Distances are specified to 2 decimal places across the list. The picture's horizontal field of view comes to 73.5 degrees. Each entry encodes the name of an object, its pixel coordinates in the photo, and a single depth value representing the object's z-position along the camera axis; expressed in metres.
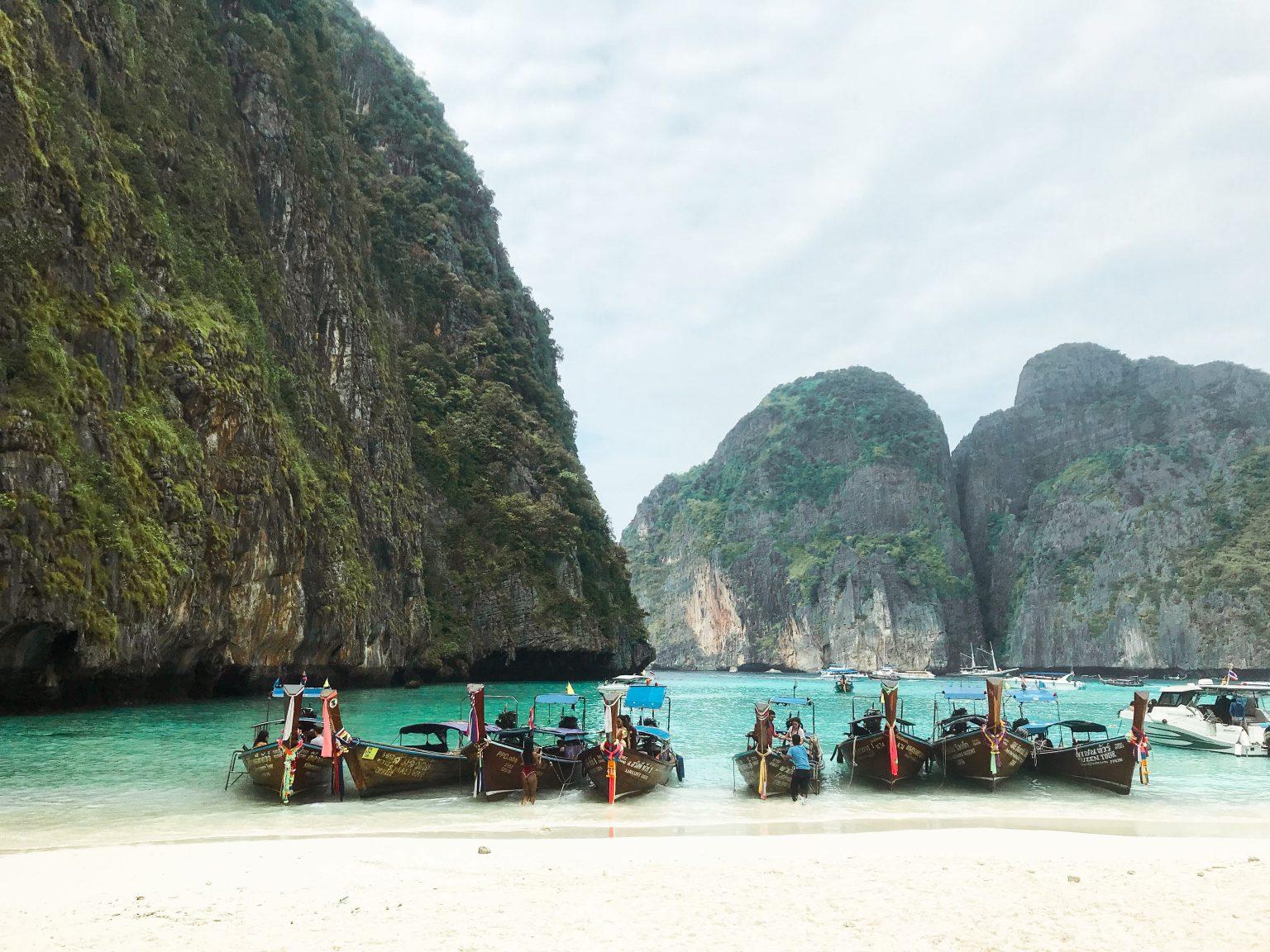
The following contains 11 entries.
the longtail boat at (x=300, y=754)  15.55
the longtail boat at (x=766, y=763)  17.67
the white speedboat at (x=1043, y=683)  71.38
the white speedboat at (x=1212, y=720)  27.34
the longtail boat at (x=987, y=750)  18.48
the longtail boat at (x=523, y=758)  16.62
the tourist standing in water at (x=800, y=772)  17.62
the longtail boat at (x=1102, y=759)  18.36
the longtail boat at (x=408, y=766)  16.16
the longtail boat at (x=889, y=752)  18.48
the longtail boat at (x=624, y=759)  16.64
